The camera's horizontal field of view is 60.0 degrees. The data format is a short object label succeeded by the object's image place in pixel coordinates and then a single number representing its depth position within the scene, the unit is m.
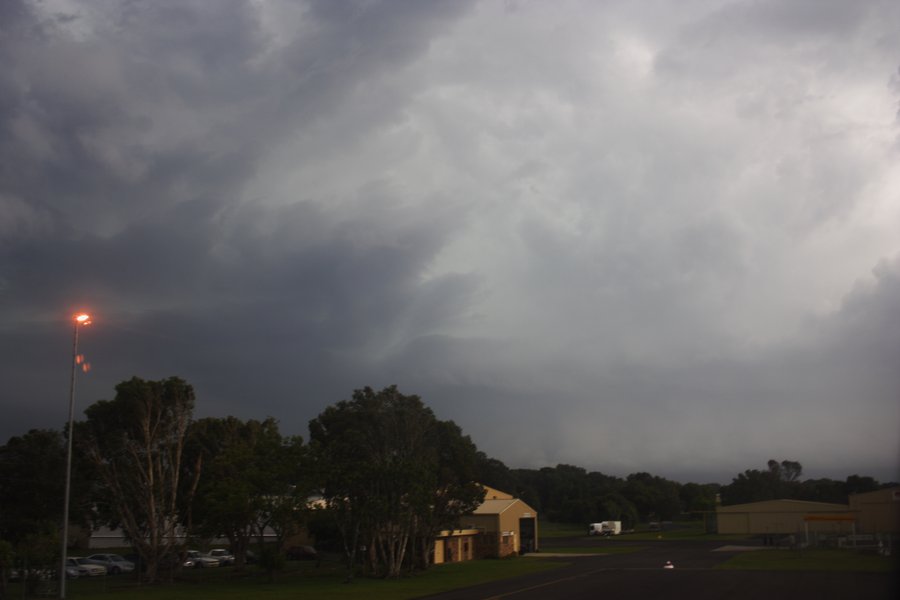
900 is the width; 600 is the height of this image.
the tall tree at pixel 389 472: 52.00
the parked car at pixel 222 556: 70.29
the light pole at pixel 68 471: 32.53
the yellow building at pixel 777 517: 94.44
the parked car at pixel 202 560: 66.56
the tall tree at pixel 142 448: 51.91
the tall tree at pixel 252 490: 50.81
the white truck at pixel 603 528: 117.81
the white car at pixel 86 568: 57.75
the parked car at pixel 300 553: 75.12
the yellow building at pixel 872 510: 71.69
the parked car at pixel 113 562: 62.84
